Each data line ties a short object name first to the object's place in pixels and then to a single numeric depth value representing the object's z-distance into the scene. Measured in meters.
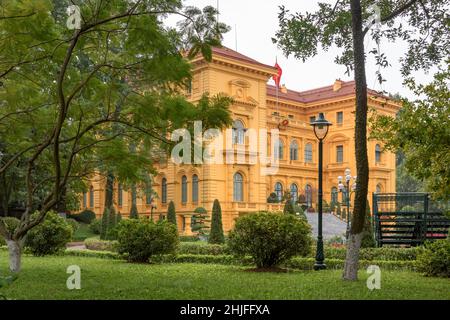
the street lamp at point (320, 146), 13.91
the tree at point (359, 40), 10.02
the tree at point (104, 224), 29.12
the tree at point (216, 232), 22.77
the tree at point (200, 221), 33.11
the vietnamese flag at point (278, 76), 41.56
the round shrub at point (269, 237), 12.57
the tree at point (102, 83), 8.61
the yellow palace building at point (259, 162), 37.05
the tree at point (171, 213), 29.51
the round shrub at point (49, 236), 18.31
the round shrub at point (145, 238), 15.31
